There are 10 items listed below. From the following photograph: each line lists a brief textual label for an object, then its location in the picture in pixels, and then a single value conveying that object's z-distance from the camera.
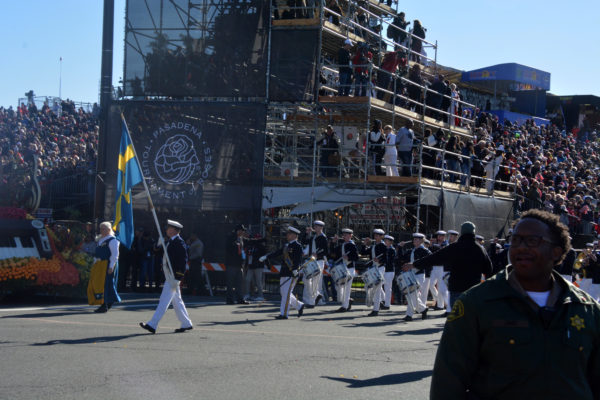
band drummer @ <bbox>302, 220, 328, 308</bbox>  18.67
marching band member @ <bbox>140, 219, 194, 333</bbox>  12.46
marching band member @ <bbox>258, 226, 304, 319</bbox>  16.12
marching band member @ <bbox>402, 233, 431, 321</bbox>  16.97
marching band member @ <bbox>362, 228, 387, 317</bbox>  18.53
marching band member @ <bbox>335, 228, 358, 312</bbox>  18.45
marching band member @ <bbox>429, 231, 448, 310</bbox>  19.70
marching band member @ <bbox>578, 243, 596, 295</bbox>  20.55
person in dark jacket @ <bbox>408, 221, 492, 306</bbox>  11.56
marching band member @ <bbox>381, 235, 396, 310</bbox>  18.75
